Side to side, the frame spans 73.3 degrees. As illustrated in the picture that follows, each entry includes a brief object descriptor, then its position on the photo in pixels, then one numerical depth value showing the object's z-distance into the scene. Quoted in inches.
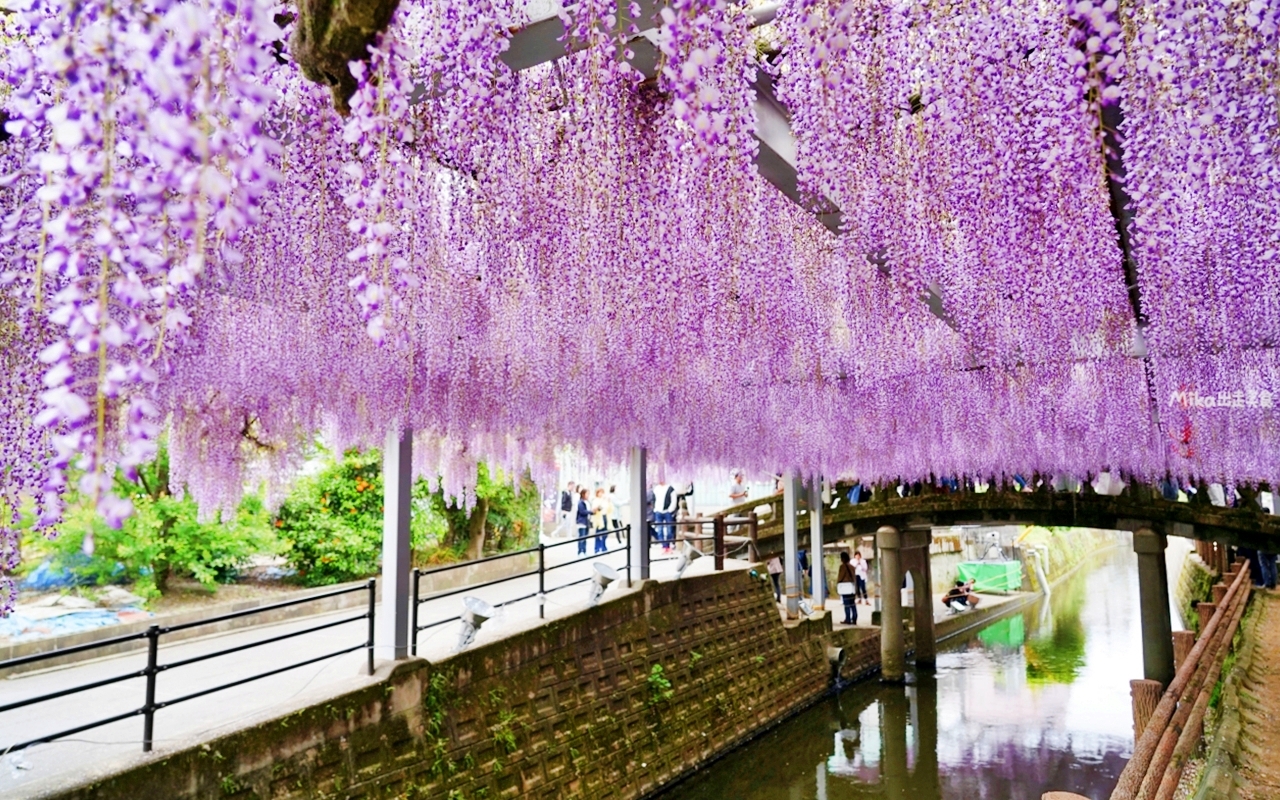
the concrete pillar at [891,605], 604.3
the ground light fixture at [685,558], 402.3
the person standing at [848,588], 653.3
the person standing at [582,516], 550.6
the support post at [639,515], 378.3
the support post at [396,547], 243.9
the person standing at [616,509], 586.2
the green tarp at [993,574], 1024.9
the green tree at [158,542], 360.2
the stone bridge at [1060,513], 503.2
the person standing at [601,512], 639.1
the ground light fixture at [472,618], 261.3
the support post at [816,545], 586.2
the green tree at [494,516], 542.0
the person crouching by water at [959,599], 827.4
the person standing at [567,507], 746.8
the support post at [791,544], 532.4
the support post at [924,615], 650.2
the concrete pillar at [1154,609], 544.4
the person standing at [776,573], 554.1
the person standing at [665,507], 550.9
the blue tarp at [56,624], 301.6
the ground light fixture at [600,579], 323.3
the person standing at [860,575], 790.5
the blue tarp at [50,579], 364.8
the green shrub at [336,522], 446.6
